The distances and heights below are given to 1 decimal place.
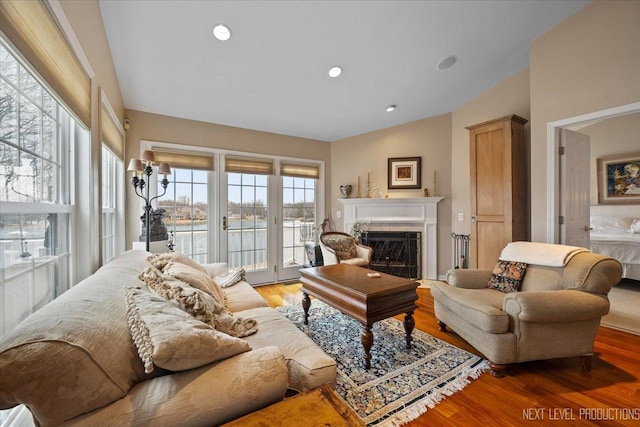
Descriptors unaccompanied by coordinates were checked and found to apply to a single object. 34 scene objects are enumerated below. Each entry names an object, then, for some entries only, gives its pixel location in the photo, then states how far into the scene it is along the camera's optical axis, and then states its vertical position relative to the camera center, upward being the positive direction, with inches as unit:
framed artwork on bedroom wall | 166.7 +22.3
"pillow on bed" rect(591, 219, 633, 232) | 167.1 -7.3
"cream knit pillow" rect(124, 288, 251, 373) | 33.6 -17.0
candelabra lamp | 99.1 +18.5
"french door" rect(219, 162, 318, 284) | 157.8 -5.5
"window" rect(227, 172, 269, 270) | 158.1 -3.7
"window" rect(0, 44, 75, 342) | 40.0 +4.0
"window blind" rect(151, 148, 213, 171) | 135.6 +30.8
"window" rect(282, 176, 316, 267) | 179.3 -1.8
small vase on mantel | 188.9 +17.7
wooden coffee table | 78.1 -27.3
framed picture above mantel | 173.8 +28.0
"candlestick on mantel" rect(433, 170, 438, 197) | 168.4 +19.8
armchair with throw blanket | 71.3 -28.9
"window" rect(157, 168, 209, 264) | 139.9 +2.9
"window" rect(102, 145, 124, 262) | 97.9 +5.0
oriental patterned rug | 63.0 -45.9
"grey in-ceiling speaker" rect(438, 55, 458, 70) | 119.7 +71.4
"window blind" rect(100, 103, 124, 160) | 83.7 +30.9
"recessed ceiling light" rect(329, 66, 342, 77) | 120.2 +67.4
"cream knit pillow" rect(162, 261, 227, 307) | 62.5 -15.4
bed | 141.9 -13.0
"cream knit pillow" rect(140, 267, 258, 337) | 49.6 -17.4
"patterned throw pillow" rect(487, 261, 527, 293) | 93.8 -23.6
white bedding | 141.2 -19.0
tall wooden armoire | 121.6 +12.7
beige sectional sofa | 26.4 -19.8
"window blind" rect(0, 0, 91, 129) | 37.4 +29.2
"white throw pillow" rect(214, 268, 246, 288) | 100.2 -25.9
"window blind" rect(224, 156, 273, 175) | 154.4 +30.9
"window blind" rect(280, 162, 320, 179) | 176.2 +31.5
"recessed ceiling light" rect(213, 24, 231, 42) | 93.2 +67.0
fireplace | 173.2 -26.1
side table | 29.1 -23.3
